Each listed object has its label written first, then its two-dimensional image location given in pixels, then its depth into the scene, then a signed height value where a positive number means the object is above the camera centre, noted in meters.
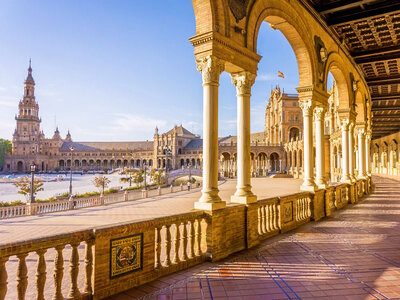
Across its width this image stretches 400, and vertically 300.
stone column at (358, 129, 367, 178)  17.38 +0.41
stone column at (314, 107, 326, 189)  10.37 +0.56
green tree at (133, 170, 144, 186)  39.11 -2.56
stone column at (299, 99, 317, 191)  9.44 +0.40
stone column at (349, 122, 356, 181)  14.31 +0.49
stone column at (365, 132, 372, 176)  20.50 +0.25
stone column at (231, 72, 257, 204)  6.40 +0.53
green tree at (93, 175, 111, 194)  31.49 -2.43
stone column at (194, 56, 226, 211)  5.62 +0.64
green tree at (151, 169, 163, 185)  43.56 -2.79
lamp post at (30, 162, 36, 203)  19.44 -2.60
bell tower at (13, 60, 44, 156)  118.31 +13.34
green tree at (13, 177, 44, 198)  23.11 -2.30
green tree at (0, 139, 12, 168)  114.93 +4.17
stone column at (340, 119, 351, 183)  13.80 +0.48
